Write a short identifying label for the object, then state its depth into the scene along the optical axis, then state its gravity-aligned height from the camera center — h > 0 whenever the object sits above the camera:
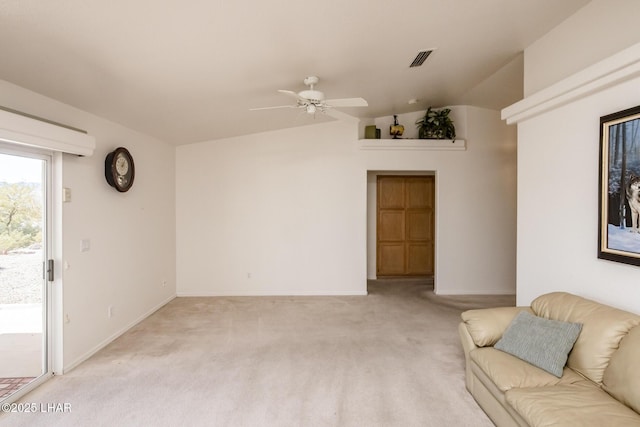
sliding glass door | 2.33 -0.52
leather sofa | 1.56 -1.00
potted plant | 5.12 +1.40
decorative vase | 5.21 +1.35
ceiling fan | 2.88 +1.05
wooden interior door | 6.20 -0.32
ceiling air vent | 3.05 +1.57
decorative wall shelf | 5.15 +1.10
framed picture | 1.97 +0.16
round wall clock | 3.31 +0.43
